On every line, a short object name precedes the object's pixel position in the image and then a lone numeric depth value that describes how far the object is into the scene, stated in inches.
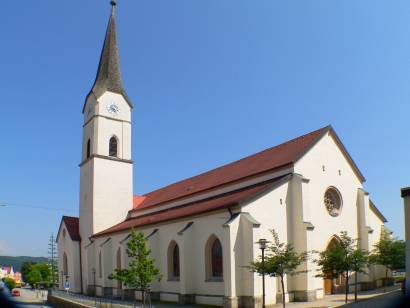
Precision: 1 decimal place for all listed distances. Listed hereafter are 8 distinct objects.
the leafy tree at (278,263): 821.2
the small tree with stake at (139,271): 963.3
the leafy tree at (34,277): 3526.1
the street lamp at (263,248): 794.2
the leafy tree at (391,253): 1091.9
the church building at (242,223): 947.3
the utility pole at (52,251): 2736.2
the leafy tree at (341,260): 882.8
